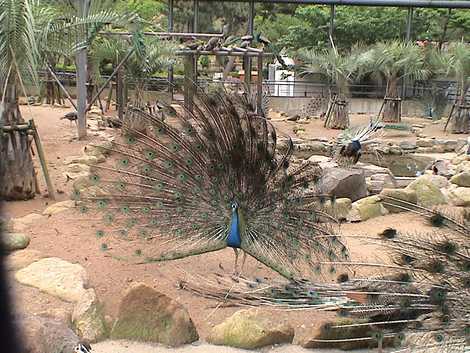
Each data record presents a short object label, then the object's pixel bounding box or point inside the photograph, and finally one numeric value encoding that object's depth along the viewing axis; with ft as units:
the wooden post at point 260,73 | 48.94
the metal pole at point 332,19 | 79.09
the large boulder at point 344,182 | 32.42
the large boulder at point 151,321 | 16.61
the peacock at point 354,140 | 40.73
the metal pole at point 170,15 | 79.71
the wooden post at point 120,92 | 55.88
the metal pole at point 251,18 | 78.33
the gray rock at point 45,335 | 12.19
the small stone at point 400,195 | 30.81
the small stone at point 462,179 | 38.52
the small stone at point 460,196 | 32.63
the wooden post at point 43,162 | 28.07
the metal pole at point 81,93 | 44.57
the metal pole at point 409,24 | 79.06
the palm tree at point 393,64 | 67.51
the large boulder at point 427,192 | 32.09
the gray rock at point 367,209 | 30.19
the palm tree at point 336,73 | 65.80
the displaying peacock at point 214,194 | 19.97
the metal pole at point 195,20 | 80.36
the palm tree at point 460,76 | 61.72
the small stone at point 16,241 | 21.02
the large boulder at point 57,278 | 18.11
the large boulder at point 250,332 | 16.58
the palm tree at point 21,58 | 23.70
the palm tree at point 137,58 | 54.29
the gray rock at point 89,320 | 16.10
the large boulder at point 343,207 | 28.87
